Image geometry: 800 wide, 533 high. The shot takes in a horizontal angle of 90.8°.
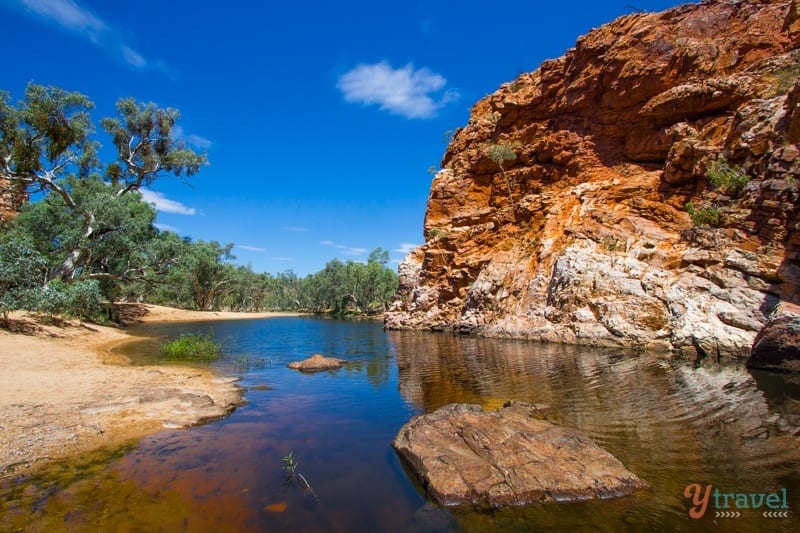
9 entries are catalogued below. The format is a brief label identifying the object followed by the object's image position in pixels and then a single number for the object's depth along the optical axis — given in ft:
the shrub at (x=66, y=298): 71.82
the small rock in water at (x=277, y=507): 17.87
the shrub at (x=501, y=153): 132.26
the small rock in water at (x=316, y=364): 56.75
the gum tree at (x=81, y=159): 86.58
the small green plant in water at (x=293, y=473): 19.82
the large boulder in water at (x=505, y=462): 18.53
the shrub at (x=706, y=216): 76.59
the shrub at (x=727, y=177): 77.14
